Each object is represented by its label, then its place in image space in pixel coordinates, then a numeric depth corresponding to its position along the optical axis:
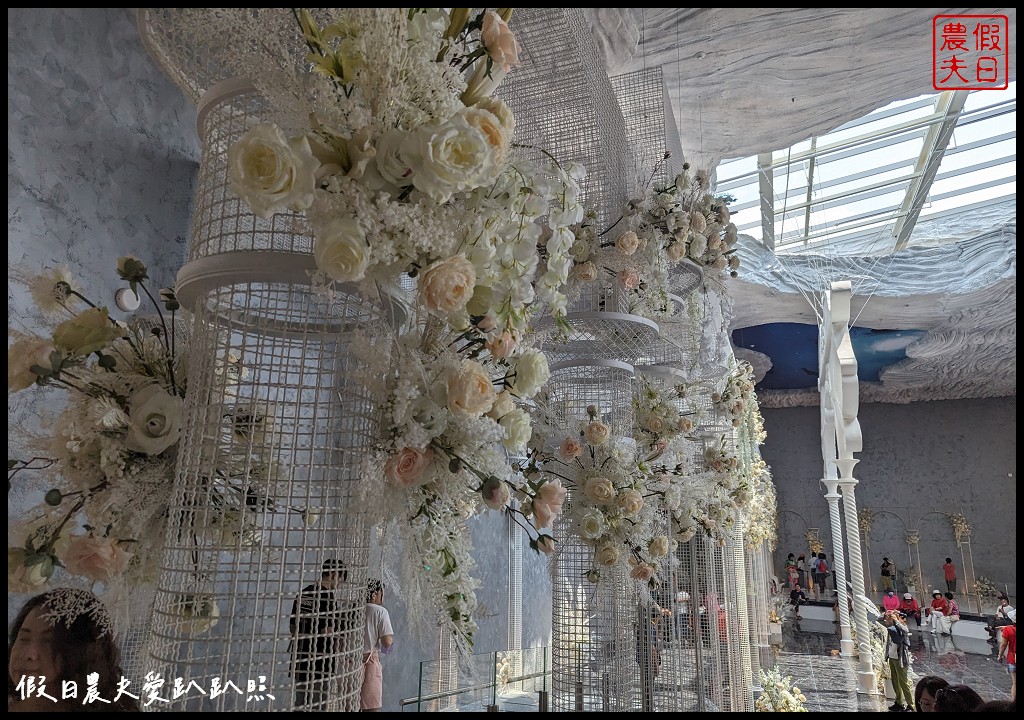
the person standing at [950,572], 16.09
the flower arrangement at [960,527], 16.89
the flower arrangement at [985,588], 16.44
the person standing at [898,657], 7.43
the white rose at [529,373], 1.33
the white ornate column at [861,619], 8.25
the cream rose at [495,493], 1.17
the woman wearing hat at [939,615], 11.70
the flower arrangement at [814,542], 18.38
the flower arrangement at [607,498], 2.47
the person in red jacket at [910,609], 12.49
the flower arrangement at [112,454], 1.19
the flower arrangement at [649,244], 2.59
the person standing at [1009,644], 7.48
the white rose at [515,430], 1.23
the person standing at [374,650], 3.29
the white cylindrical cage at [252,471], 1.12
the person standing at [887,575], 16.45
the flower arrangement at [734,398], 4.04
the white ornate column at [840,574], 9.25
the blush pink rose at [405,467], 1.16
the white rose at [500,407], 1.25
